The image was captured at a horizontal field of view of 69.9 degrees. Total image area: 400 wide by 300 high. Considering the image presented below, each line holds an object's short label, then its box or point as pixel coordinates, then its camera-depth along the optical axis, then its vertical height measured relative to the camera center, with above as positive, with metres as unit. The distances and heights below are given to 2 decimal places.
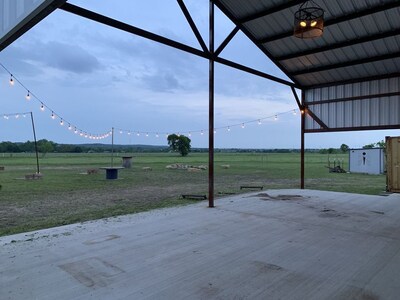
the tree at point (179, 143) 55.77 +1.93
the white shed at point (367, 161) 19.75 -0.50
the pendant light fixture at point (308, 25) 4.99 +2.27
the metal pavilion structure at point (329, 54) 6.27 +2.69
